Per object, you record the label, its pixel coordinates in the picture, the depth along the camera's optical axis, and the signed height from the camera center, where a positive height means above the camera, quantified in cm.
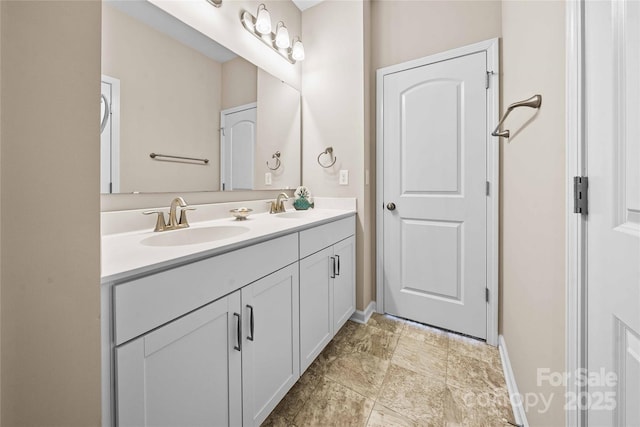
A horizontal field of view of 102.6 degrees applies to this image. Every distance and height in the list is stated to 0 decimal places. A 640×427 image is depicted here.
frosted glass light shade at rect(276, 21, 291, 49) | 191 +132
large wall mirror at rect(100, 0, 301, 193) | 110 +55
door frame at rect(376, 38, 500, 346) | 160 +29
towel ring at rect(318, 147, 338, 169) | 205 +48
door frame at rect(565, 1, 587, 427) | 64 -2
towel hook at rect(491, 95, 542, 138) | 87 +39
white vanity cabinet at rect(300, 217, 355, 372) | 131 -42
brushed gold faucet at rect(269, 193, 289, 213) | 186 +6
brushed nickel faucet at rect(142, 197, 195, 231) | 117 -2
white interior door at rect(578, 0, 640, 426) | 49 +0
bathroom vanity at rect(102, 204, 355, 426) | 62 -34
